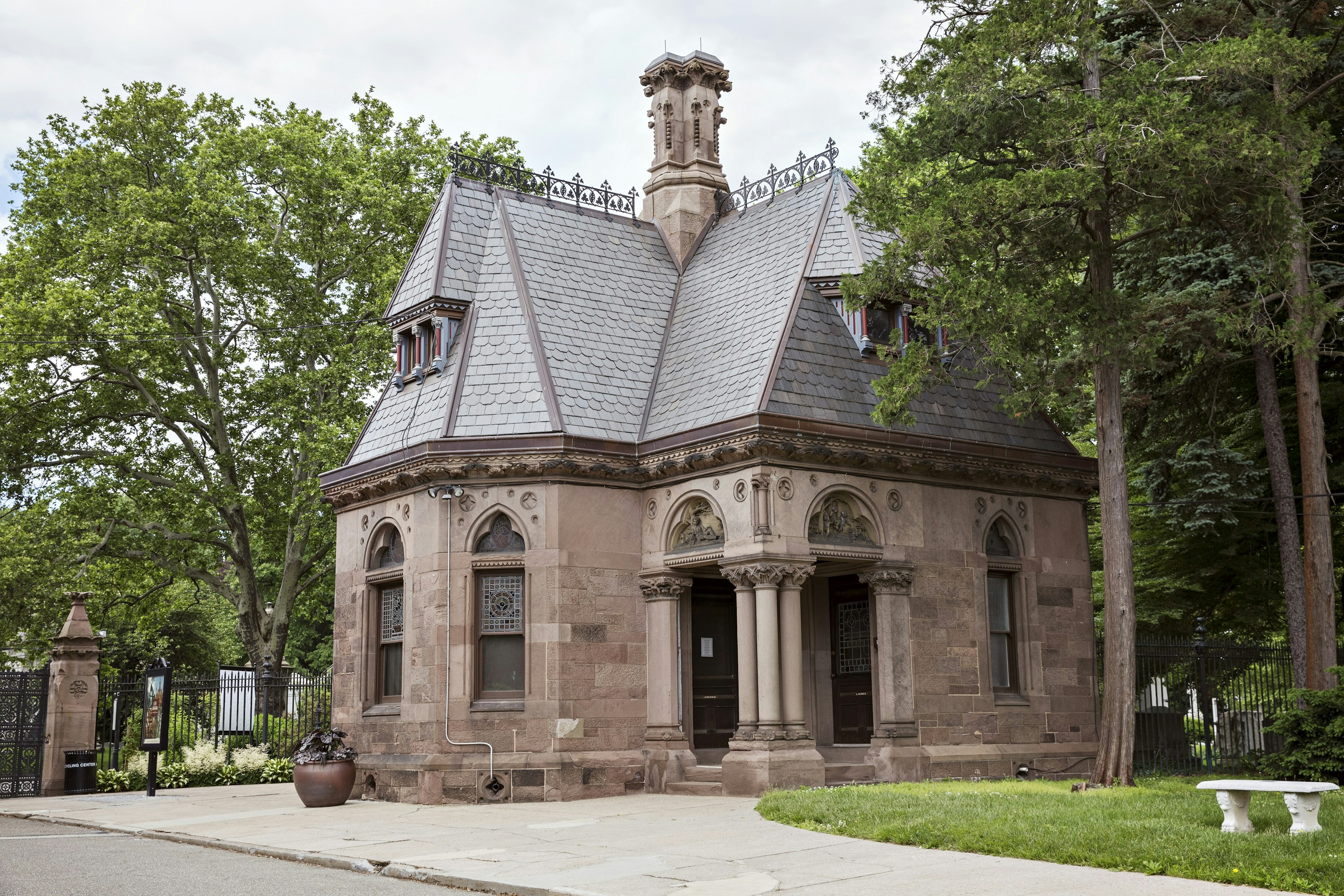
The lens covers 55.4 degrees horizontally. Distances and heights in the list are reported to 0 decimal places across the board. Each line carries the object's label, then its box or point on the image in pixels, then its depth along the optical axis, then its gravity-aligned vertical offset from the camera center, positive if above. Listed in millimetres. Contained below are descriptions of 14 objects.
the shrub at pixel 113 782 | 23656 -2019
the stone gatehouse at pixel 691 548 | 18781 +1758
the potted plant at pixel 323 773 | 18688 -1510
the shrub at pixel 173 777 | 24172 -1984
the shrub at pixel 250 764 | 25109 -1834
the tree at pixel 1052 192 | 15680 +5899
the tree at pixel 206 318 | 30750 +8743
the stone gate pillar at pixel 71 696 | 22953 -434
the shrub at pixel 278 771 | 25359 -2018
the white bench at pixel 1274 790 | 10883 -1263
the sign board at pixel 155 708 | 21531 -632
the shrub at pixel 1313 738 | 17328 -1156
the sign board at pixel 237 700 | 24078 -571
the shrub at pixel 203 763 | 24562 -1766
